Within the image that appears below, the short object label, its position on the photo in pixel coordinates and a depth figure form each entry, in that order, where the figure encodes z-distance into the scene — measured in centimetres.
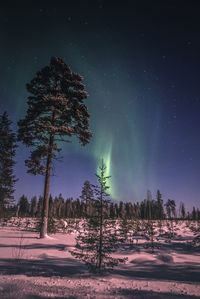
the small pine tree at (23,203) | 10029
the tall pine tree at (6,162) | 3138
